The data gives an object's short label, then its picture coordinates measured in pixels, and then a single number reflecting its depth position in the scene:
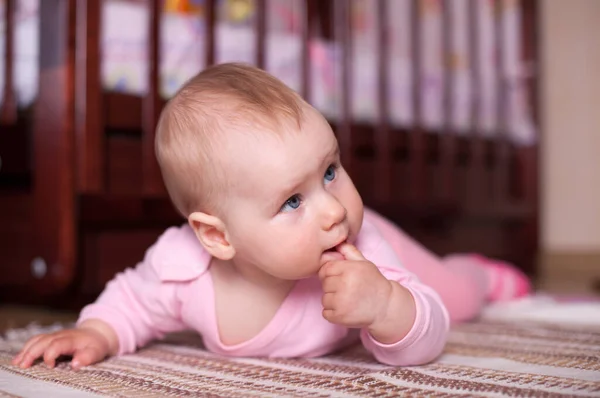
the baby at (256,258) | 0.88
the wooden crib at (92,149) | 1.25
